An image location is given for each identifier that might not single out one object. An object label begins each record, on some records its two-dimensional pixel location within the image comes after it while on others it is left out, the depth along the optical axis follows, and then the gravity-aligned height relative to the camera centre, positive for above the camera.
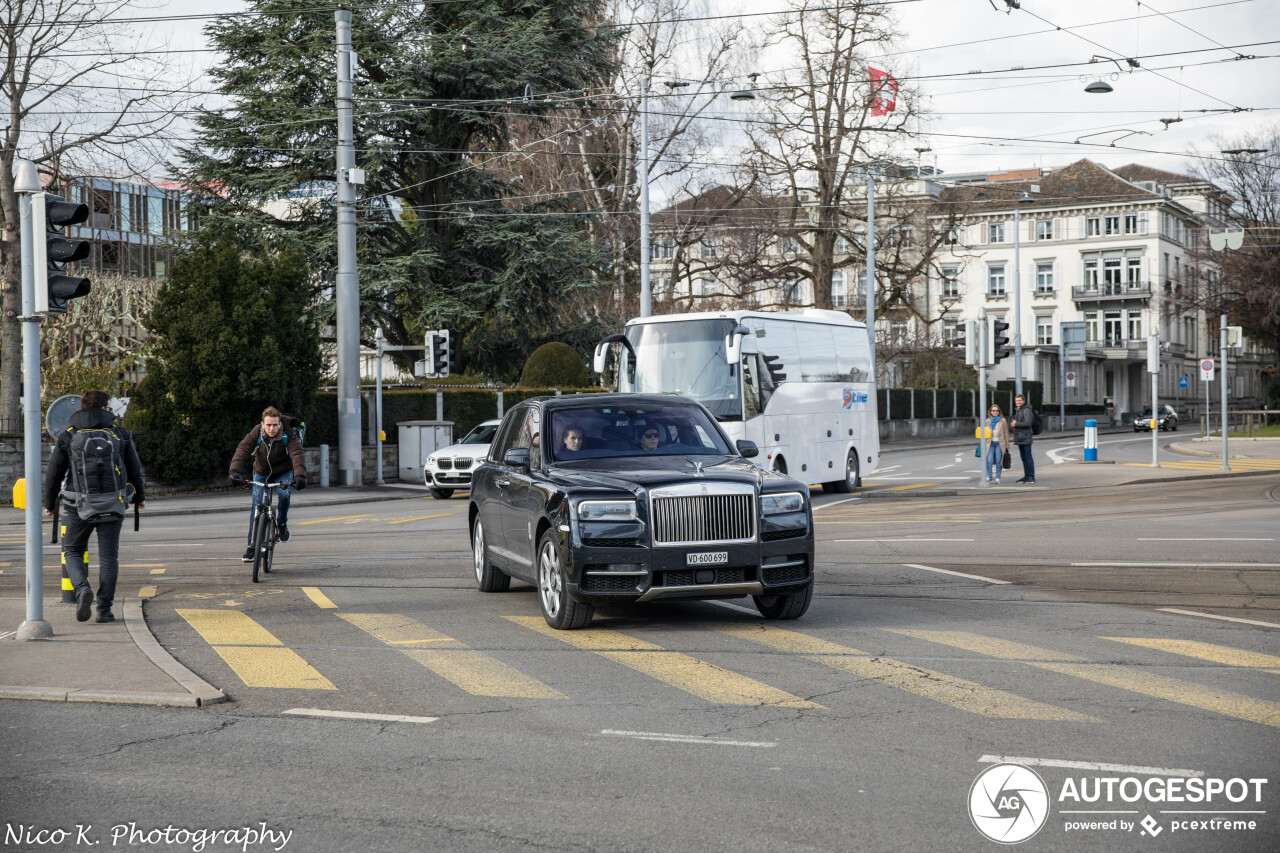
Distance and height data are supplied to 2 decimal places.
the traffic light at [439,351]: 31.27 +1.34
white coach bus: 23.58 +0.57
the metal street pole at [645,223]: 34.66 +4.89
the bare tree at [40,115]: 28.11 +6.36
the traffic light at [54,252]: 9.58 +1.16
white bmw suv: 28.27 -1.23
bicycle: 13.86 -1.23
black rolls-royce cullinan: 9.58 -0.89
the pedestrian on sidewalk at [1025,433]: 28.91 -0.71
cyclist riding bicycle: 14.28 -0.50
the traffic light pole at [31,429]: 9.64 -0.10
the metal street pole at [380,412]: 31.61 -0.07
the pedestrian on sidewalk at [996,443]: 28.41 -0.91
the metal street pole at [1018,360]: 55.95 +1.67
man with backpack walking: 10.63 -0.62
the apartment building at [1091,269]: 94.38 +9.39
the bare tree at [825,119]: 44.34 +9.50
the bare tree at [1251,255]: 60.75 +6.57
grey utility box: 33.75 -0.90
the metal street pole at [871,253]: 43.38 +4.87
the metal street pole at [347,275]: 30.23 +3.07
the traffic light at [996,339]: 28.03 +1.31
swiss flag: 43.50 +10.04
